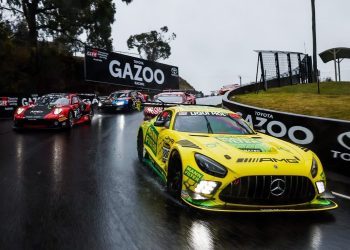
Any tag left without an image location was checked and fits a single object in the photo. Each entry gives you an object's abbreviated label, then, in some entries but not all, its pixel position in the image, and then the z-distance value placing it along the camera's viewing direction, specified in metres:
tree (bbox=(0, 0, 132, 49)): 34.50
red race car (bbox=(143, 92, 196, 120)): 16.91
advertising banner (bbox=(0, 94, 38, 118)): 21.36
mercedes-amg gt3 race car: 4.89
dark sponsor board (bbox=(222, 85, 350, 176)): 8.34
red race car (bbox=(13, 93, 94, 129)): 14.63
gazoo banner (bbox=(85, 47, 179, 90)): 32.50
